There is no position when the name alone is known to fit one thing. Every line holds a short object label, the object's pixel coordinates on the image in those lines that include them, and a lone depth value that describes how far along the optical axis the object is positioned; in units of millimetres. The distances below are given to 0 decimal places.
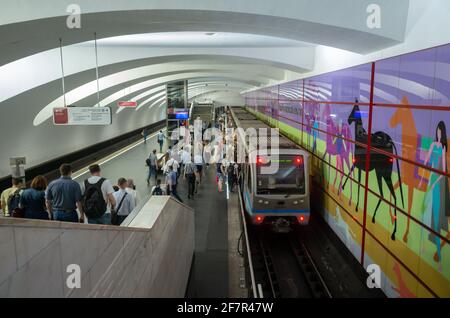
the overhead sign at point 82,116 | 10469
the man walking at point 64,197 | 5316
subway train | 9102
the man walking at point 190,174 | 12430
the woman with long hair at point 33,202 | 5441
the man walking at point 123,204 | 6645
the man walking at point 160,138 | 22197
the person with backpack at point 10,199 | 6344
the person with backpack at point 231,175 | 13648
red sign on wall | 16797
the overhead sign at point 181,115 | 24648
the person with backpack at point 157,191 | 9195
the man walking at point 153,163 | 13461
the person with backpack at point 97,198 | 5703
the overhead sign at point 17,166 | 9458
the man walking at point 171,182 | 11320
